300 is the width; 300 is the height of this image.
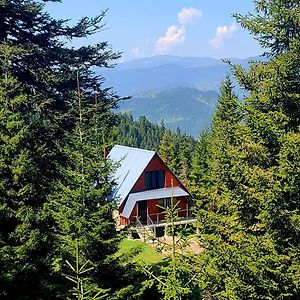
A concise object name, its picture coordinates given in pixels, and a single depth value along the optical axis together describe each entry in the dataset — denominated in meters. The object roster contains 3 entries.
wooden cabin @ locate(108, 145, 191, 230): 34.44
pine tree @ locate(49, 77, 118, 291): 12.09
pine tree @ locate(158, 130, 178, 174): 52.67
